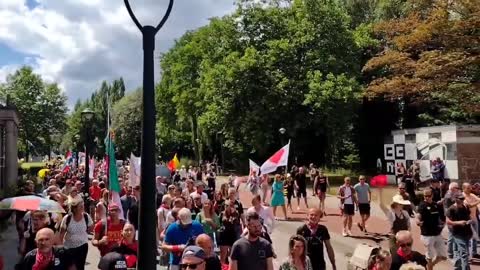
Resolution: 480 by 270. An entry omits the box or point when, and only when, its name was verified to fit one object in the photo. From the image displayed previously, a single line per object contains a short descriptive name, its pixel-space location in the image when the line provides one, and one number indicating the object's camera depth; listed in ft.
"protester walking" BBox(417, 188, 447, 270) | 32.96
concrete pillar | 73.08
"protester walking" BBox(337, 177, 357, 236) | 50.27
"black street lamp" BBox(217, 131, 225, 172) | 181.57
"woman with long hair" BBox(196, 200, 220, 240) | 32.68
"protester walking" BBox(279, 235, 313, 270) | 19.86
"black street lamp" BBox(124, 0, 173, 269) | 15.47
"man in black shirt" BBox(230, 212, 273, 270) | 19.70
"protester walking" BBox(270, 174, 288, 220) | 60.18
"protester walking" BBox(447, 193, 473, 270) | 32.27
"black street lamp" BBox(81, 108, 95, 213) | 58.34
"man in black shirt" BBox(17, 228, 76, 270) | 19.44
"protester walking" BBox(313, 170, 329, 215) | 61.11
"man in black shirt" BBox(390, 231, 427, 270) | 21.29
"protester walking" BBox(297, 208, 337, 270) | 24.70
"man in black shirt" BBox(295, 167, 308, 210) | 70.79
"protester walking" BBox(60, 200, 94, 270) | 25.54
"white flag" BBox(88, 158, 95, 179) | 80.74
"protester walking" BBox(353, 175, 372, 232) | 51.16
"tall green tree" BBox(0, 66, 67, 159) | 183.83
